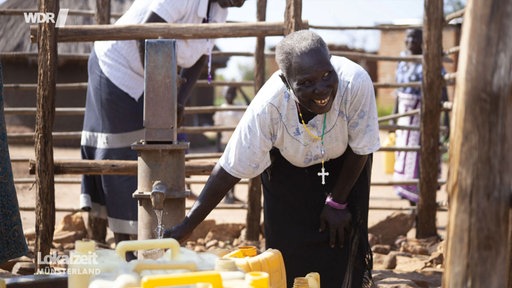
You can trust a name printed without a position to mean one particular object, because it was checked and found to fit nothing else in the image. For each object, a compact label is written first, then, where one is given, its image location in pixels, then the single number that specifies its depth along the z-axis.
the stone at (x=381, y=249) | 10.78
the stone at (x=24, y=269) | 8.35
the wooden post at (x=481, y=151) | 4.23
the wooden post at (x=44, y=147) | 8.62
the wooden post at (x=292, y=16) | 8.17
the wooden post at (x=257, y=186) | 11.03
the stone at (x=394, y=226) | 11.78
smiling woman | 5.76
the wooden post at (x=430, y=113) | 10.88
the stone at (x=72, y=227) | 11.38
